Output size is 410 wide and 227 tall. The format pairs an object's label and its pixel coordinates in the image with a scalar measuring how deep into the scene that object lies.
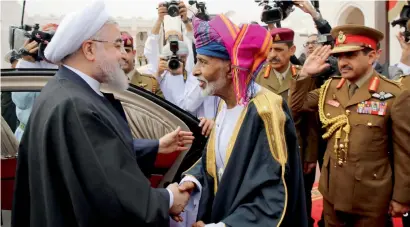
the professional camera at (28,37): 3.34
